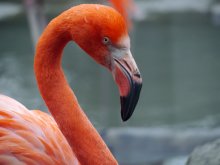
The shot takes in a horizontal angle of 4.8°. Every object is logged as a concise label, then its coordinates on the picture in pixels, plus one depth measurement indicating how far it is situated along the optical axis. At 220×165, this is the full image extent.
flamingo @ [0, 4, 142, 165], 4.01
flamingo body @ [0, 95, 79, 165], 4.11
